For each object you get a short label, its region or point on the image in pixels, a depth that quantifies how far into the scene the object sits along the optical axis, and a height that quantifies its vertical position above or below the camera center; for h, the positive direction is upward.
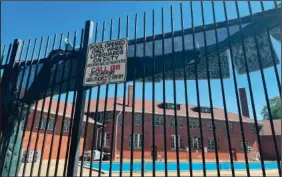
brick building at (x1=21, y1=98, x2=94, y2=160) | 15.82 +0.27
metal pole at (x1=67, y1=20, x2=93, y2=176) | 2.61 +0.27
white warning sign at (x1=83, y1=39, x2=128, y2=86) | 2.70 +1.10
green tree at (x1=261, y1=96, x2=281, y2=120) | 33.27 +6.23
